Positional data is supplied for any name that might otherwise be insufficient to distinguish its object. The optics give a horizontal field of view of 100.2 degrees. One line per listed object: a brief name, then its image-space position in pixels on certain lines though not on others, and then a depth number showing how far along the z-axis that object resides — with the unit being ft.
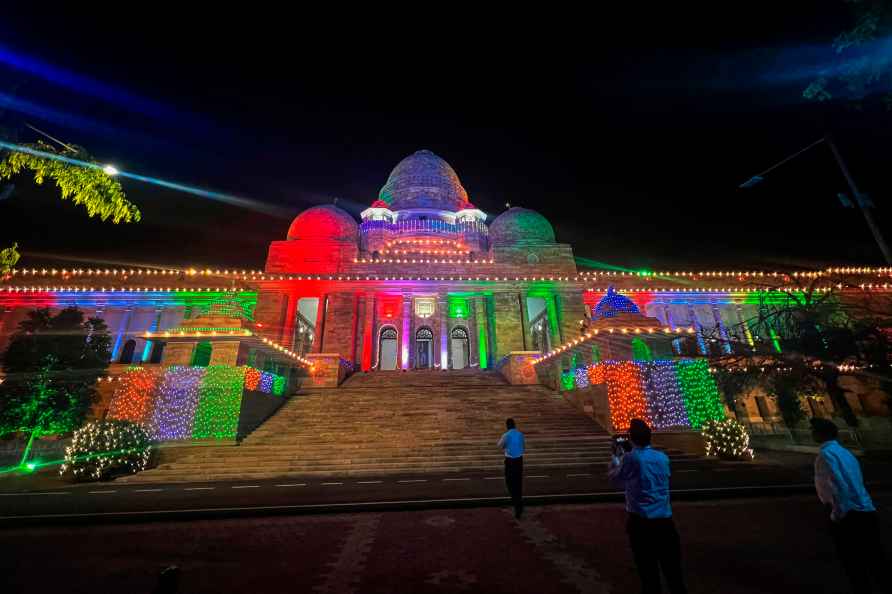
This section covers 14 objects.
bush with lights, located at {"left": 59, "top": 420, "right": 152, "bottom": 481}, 31.30
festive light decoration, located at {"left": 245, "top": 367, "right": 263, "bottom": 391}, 41.32
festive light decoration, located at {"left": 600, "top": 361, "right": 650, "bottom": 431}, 39.45
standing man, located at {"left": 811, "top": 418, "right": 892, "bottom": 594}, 10.56
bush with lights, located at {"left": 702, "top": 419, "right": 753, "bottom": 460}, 34.27
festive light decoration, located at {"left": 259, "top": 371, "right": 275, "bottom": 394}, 44.83
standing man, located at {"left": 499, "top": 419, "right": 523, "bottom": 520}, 20.20
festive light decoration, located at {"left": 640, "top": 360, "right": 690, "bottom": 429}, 39.78
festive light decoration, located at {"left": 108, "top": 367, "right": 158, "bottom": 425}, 39.04
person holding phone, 10.03
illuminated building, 78.69
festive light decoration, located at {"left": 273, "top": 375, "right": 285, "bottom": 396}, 48.30
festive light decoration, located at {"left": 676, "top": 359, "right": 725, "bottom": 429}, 40.22
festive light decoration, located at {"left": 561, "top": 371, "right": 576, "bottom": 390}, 50.31
